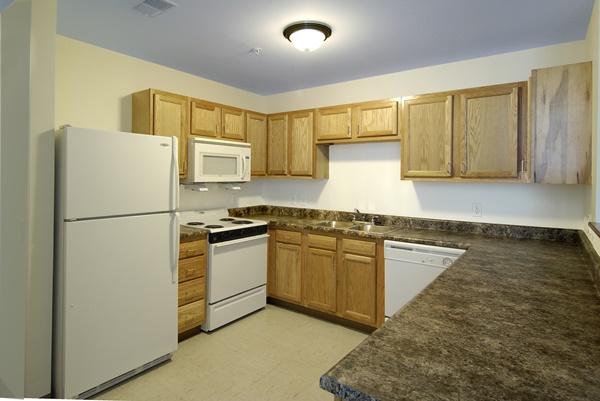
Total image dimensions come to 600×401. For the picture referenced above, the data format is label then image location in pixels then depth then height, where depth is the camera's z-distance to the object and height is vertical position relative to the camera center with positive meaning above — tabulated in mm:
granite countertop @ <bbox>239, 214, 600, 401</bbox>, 746 -402
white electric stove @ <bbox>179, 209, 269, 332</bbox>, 3037 -623
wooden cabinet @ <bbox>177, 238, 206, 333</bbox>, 2807 -722
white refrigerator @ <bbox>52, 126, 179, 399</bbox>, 2021 -375
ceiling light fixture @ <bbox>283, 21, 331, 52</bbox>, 2363 +1219
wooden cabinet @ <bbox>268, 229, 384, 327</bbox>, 2998 -697
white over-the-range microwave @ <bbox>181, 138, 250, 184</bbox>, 3188 +416
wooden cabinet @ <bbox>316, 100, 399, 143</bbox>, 3189 +821
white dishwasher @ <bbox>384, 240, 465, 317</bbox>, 2607 -514
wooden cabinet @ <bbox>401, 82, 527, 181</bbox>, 2578 +587
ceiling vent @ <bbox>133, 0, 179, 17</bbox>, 2096 +1254
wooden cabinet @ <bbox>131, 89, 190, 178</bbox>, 2918 +774
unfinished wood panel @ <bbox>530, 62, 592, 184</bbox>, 2156 +545
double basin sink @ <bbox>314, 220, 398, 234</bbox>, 3360 -242
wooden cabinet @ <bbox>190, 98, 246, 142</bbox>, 3277 +848
